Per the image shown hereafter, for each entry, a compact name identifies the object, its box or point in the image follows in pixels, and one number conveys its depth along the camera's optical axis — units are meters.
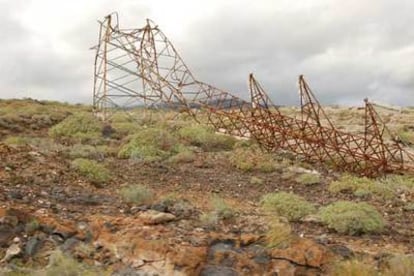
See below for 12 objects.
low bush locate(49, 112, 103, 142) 23.06
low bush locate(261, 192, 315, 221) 13.01
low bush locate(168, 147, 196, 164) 18.81
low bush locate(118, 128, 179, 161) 19.14
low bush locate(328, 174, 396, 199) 15.95
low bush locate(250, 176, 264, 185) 16.54
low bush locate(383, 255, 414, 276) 9.61
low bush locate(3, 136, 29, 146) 19.29
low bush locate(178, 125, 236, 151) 23.38
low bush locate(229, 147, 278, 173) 18.52
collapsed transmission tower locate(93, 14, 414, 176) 20.84
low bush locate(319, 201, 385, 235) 12.29
